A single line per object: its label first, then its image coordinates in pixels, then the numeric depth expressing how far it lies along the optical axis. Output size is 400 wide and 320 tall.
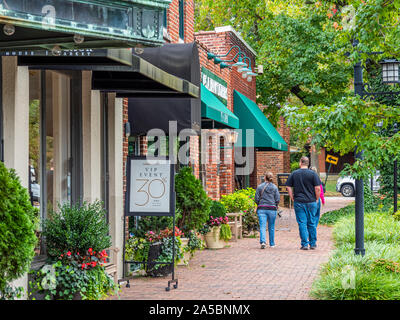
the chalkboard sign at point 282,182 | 21.08
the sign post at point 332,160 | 35.12
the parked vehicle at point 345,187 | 36.73
